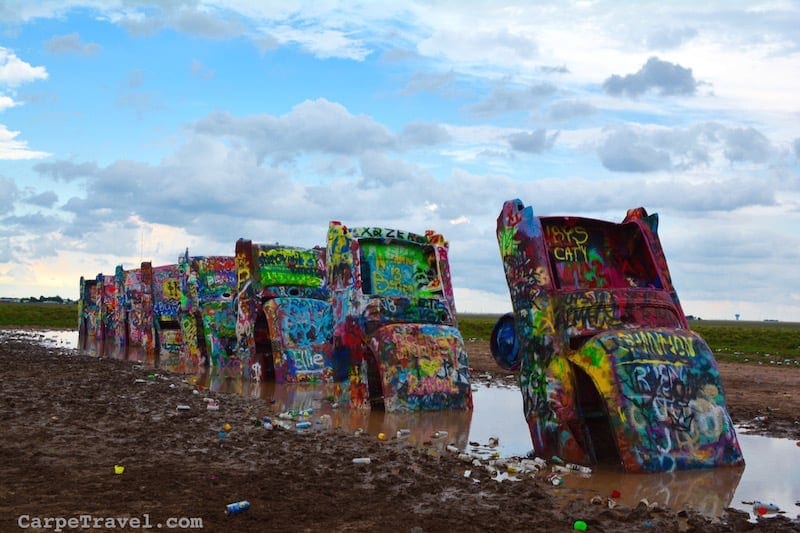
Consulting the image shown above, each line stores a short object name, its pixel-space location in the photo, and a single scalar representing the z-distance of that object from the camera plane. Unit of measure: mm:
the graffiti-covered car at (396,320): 14289
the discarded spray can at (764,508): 7599
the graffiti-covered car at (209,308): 24891
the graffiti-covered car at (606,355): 9242
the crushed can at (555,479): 8539
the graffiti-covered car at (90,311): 41438
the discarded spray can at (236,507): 6922
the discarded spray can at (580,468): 9227
